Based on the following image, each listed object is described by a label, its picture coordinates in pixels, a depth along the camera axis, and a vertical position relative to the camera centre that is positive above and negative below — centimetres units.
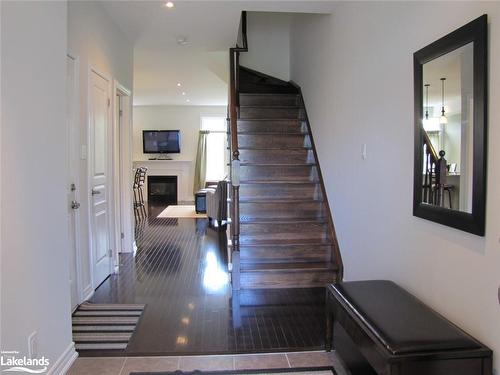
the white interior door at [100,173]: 348 -5
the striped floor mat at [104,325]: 256 -111
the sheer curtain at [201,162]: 1112 +16
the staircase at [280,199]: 369 -35
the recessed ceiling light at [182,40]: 474 +155
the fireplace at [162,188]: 1123 -57
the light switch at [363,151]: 305 +13
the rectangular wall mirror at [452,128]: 168 +19
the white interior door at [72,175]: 300 -5
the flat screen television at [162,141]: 1118 +75
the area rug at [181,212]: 824 -98
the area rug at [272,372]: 223 -115
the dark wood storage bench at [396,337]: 161 -73
